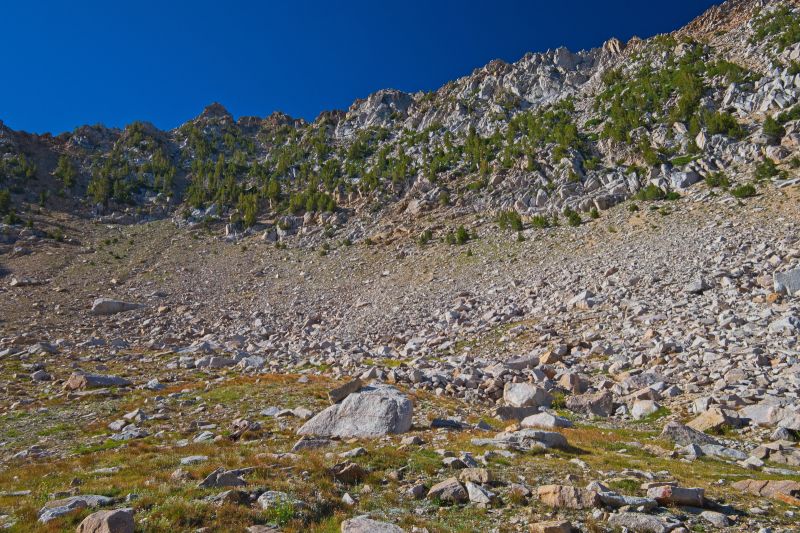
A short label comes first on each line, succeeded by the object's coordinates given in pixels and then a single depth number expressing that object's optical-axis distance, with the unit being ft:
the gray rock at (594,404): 45.01
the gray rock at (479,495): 23.15
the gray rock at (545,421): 39.88
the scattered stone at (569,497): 21.91
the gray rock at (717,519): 20.30
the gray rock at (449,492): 23.75
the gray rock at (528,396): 47.62
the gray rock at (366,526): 19.99
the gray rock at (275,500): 22.22
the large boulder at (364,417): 38.47
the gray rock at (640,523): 19.54
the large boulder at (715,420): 36.52
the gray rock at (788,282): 56.44
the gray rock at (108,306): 114.62
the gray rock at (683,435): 34.88
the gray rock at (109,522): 18.96
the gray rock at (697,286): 64.80
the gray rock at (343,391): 46.98
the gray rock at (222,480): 25.17
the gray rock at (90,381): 60.49
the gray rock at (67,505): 21.43
